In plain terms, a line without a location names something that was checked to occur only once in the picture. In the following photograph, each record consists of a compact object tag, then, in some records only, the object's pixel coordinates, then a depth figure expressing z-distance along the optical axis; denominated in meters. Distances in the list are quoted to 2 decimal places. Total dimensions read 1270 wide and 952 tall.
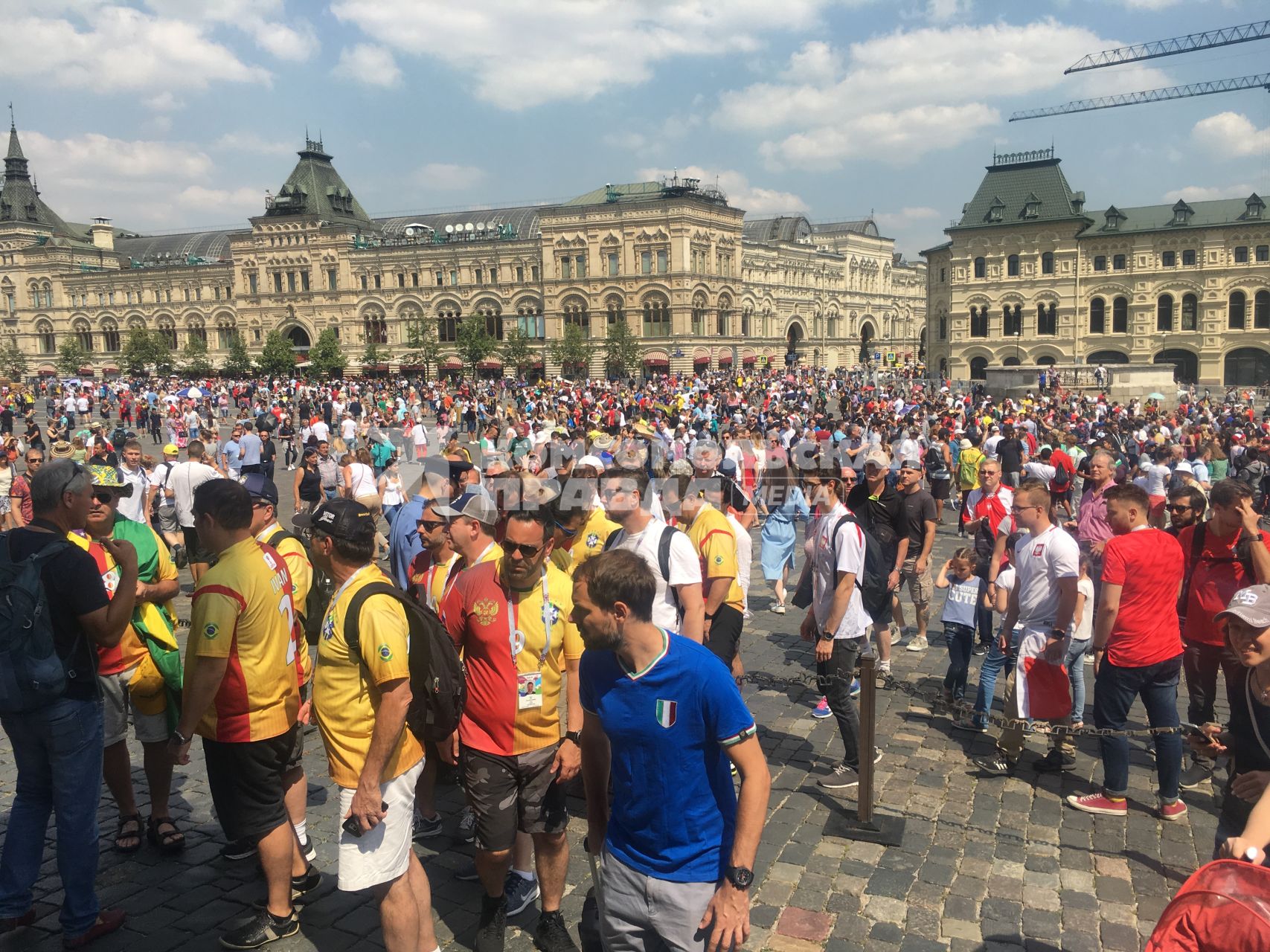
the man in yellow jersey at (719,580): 5.36
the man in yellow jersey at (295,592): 4.45
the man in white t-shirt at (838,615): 5.36
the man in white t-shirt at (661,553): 4.69
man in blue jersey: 2.74
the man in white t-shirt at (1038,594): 5.39
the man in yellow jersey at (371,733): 3.32
